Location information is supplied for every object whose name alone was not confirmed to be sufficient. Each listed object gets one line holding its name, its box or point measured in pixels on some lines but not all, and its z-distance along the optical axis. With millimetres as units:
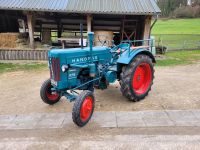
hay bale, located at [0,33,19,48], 11016
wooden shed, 10234
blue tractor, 3920
